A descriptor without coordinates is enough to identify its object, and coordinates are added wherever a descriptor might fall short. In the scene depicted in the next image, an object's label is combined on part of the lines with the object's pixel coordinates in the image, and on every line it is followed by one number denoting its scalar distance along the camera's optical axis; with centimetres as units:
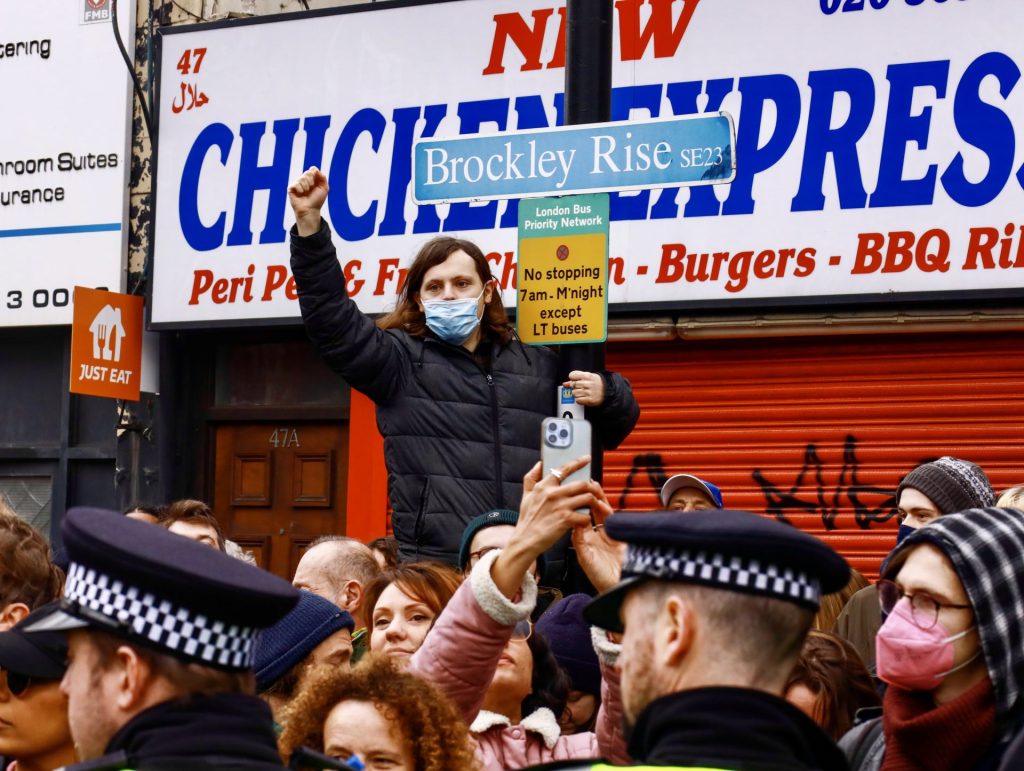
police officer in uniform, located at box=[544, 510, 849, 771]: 249
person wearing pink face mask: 352
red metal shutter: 959
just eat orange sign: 1114
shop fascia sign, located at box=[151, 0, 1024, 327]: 940
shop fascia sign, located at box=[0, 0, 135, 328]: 1180
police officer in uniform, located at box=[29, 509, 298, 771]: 254
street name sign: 523
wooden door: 1135
